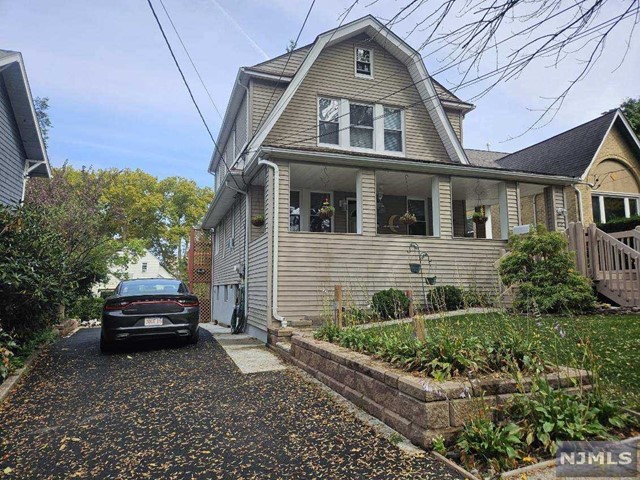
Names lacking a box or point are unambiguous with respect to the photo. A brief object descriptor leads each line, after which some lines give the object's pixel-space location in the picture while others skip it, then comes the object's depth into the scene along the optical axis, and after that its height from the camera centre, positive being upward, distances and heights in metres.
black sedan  7.19 -0.64
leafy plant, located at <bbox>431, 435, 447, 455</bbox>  2.91 -1.21
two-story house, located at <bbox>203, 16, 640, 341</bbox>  8.95 +2.73
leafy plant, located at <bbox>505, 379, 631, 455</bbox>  2.77 -1.00
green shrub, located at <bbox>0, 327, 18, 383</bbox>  4.24 -0.83
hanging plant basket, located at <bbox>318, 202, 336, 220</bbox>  10.12 +1.71
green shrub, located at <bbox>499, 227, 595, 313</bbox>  8.28 +0.08
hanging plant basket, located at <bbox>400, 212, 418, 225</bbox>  10.91 +1.63
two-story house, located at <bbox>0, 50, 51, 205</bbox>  9.78 +4.09
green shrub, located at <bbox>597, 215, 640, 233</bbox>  12.91 +1.80
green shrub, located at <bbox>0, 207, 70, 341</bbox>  5.71 +0.12
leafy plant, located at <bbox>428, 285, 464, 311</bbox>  9.48 -0.43
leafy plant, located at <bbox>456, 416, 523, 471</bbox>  2.66 -1.15
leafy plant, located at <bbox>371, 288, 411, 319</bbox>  8.66 -0.48
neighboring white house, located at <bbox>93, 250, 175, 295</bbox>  43.84 +1.26
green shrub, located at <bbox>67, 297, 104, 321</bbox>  17.64 -1.36
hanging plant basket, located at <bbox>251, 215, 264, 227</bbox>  10.19 +1.49
